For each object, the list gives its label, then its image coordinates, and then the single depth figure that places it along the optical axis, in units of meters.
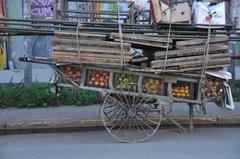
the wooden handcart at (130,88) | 8.10
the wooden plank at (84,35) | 7.95
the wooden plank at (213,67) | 8.09
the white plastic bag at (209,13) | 8.12
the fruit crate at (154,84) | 8.19
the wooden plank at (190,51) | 8.04
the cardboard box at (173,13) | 8.00
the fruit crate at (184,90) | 8.30
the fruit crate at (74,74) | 8.16
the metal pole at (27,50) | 11.02
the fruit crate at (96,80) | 8.18
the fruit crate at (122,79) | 8.16
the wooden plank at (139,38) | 7.96
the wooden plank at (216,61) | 8.10
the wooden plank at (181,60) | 8.00
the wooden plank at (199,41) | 8.09
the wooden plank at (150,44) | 7.99
